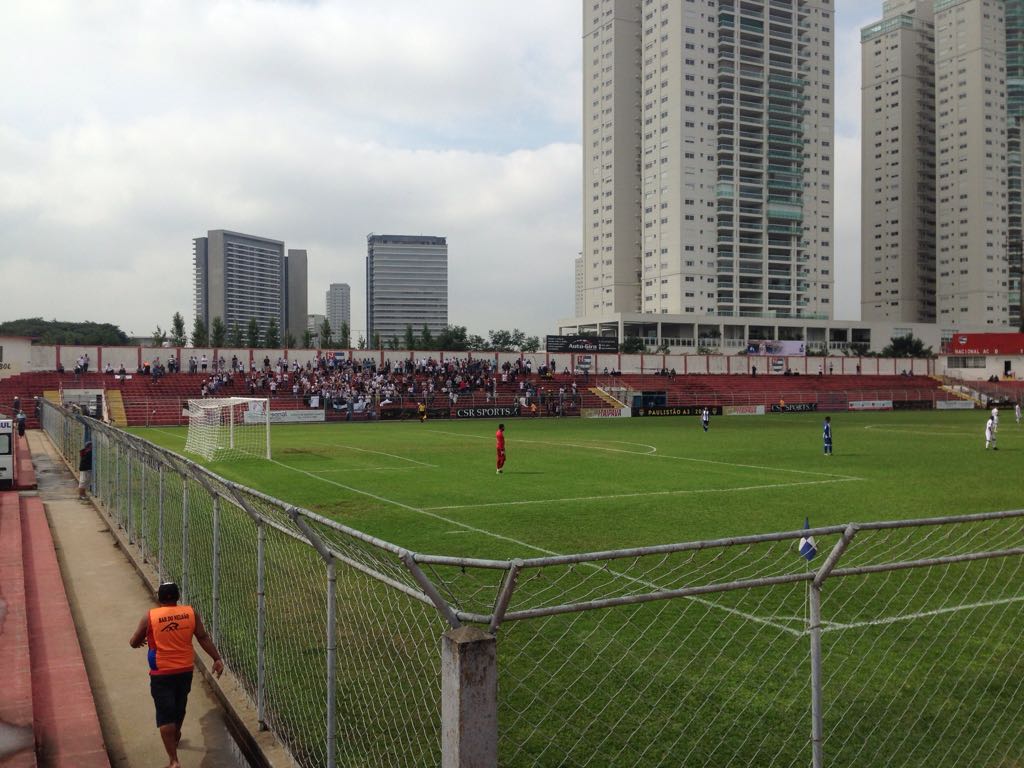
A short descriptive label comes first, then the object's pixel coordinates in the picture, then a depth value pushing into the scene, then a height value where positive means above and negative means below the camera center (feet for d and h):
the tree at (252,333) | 425.28 +20.44
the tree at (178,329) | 467.52 +24.74
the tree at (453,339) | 454.36 +17.60
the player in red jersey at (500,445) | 84.95 -7.66
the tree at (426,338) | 457.27 +17.91
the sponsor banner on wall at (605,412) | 225.15 -11.51
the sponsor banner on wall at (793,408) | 244.40 -11.54
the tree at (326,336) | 502.62 +22.02
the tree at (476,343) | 474.90 +16.13
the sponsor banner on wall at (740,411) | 233.55 -11.68
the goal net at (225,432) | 113.91 -9.60
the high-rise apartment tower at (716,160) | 474.08 +123.88
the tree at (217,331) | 438.40 +21.67
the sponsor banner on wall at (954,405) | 263.08 -11.90
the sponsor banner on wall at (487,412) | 211.20 -10.68
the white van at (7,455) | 74.48 -7.37
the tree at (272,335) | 453.99 +19.93
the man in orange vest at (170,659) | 22.09 -7.70
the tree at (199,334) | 438.81 +20.06
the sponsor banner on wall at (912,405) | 258.57 -11.59
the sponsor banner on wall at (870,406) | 256.11 -11.42
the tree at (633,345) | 402.87 +12.10
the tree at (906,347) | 455.22 +11.74
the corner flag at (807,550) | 36.24 -8.10
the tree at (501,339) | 484.33 +18.30
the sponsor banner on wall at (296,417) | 188.03 -10.30
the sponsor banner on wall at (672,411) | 226.58 -11.30
